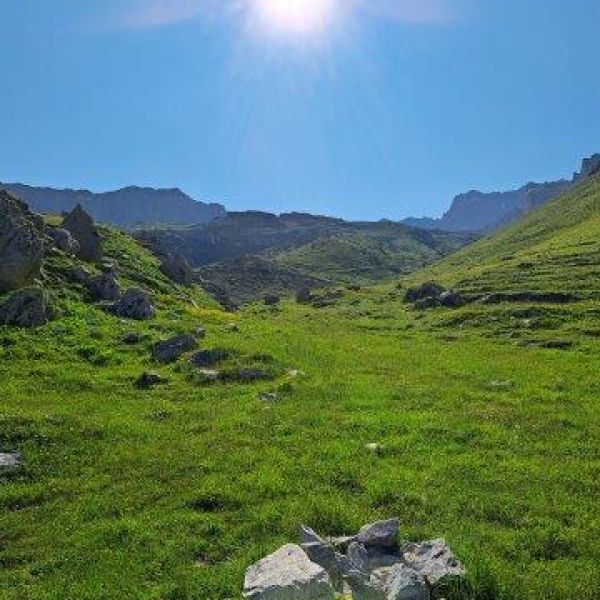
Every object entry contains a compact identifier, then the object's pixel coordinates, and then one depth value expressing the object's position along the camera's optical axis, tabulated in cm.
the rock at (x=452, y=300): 8144
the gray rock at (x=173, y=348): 4066
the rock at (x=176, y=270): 9431
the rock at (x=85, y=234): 7362
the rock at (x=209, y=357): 3881
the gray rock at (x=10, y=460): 2377
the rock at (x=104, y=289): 5647
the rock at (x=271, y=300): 14138
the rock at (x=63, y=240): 6719
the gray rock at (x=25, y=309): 4193
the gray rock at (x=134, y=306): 5297
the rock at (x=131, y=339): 4394
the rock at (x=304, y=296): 14027
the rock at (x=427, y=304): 8409
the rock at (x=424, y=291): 9549
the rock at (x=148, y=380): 3553
